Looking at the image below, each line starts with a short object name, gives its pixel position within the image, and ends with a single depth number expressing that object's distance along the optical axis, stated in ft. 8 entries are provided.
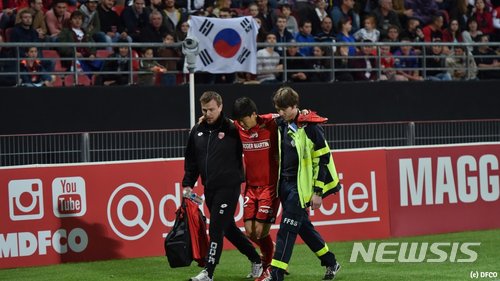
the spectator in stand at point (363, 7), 78.12
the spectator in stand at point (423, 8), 81.82
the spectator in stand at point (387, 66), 72.95
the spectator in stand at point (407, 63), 73.09
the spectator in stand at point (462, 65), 75.77
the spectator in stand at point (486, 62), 77.61
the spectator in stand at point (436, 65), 74.90
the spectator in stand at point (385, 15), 76.74
